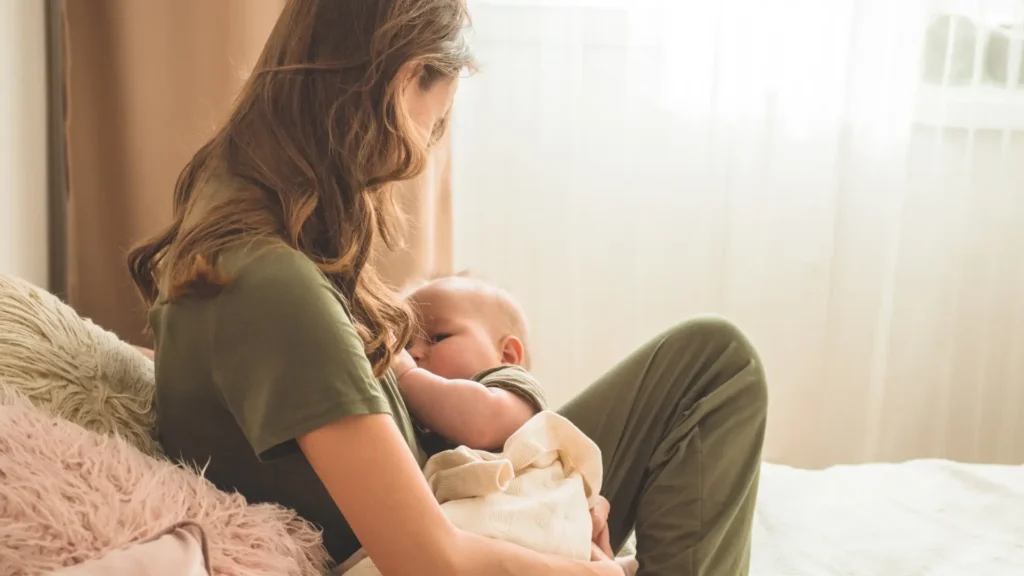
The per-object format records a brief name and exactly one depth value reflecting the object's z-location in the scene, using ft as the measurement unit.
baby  3.84
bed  3.16
